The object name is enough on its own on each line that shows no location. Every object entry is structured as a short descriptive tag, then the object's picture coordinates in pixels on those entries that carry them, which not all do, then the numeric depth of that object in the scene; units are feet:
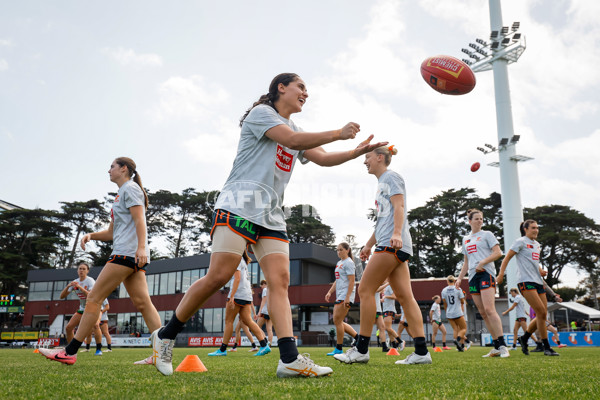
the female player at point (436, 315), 52.22
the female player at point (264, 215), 10.98
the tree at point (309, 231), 203.21
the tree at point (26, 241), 193.18
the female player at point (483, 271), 24.68
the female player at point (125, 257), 16.40
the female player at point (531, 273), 25.04
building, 132.16
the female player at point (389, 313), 39.72
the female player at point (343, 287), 27.50
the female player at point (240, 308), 30.76
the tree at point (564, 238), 164.04
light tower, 109.29
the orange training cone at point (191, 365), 15.07
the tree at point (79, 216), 210.38
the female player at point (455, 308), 42.42
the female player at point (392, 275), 17.46
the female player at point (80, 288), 30.36
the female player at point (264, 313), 44.50
